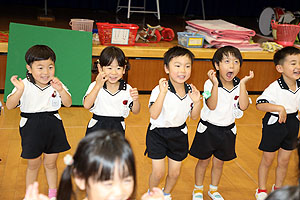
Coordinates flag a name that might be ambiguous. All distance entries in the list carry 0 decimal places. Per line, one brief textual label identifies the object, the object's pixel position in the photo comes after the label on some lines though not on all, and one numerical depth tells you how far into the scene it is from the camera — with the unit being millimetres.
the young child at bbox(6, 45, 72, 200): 2414
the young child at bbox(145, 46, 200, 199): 2484
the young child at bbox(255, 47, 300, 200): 2688
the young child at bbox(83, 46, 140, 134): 2479
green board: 4070
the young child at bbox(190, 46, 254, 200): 2604
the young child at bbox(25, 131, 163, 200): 1401
